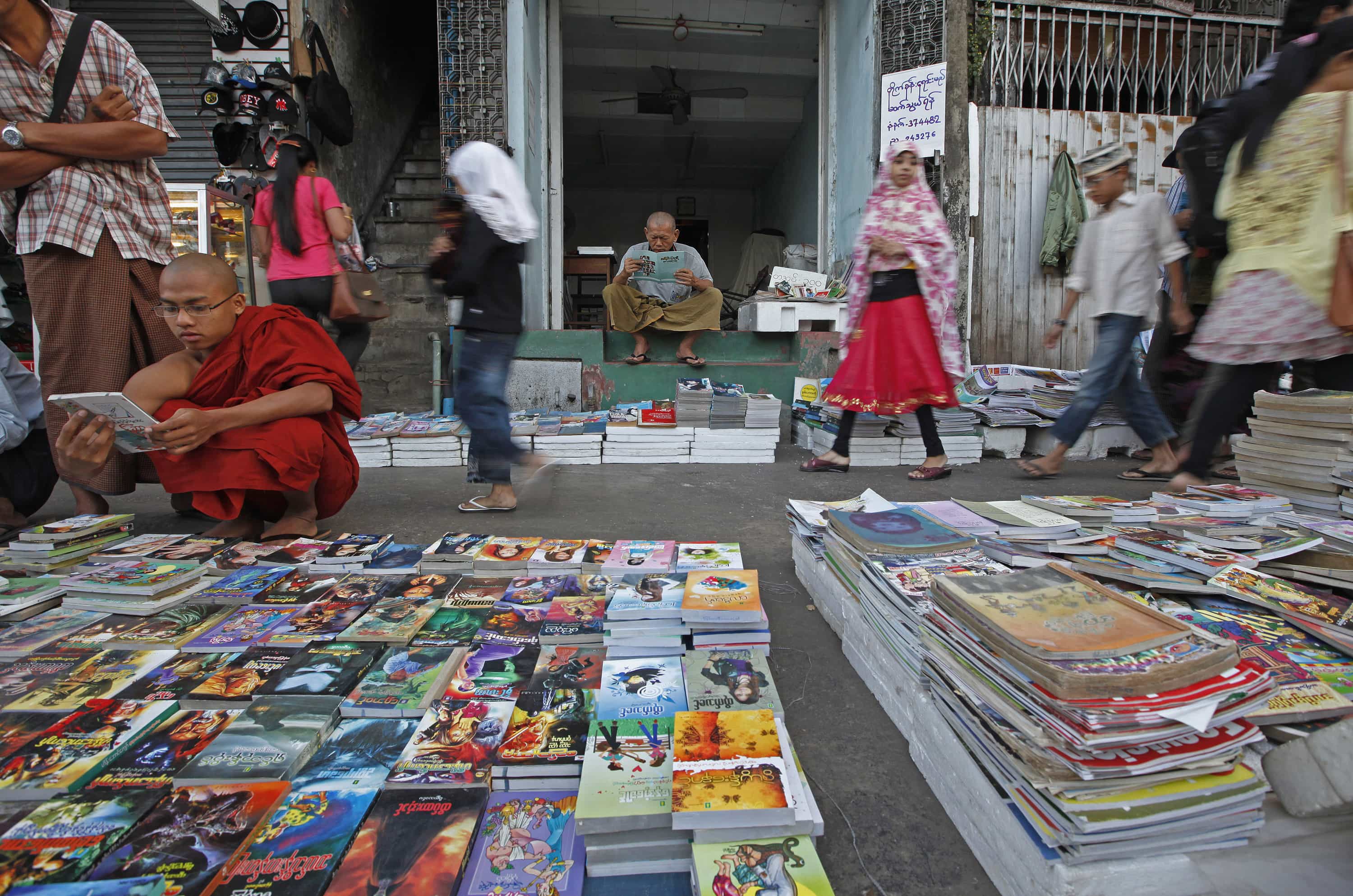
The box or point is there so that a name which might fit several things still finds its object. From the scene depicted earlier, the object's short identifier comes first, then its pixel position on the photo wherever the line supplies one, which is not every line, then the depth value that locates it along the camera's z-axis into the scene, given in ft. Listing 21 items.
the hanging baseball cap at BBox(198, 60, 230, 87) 18.98
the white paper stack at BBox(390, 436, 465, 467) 14.49
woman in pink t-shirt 12.57
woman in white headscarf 9.32
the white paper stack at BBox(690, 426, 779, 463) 14.73
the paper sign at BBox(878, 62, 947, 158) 18.38
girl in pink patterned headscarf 12.27
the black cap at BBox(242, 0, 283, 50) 19.43
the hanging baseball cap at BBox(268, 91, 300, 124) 19.61
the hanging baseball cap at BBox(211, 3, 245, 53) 19.30
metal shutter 20.29
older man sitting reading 17.80
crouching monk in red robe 7.67
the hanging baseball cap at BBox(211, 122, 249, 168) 19.54
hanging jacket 19.27
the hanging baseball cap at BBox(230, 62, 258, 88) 19.21
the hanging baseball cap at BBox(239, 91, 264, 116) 19.33
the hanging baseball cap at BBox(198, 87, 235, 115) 19.04
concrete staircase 21.68
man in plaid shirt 8.32
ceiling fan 29.27
